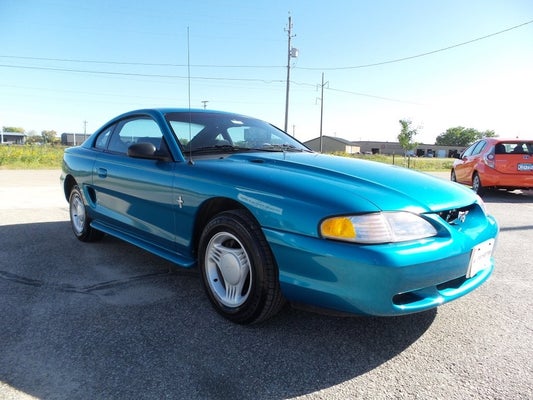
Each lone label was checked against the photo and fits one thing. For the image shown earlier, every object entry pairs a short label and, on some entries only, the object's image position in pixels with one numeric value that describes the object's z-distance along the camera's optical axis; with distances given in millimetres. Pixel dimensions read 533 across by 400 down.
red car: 8016
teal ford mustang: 1900
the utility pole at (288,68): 27772
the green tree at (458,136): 112750
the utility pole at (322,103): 43094
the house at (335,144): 86075
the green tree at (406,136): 41938
